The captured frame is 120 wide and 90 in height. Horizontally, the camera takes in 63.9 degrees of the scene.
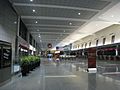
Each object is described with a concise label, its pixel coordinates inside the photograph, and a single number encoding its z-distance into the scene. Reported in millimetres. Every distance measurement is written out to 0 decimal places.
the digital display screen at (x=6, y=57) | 4686
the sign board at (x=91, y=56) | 8172
